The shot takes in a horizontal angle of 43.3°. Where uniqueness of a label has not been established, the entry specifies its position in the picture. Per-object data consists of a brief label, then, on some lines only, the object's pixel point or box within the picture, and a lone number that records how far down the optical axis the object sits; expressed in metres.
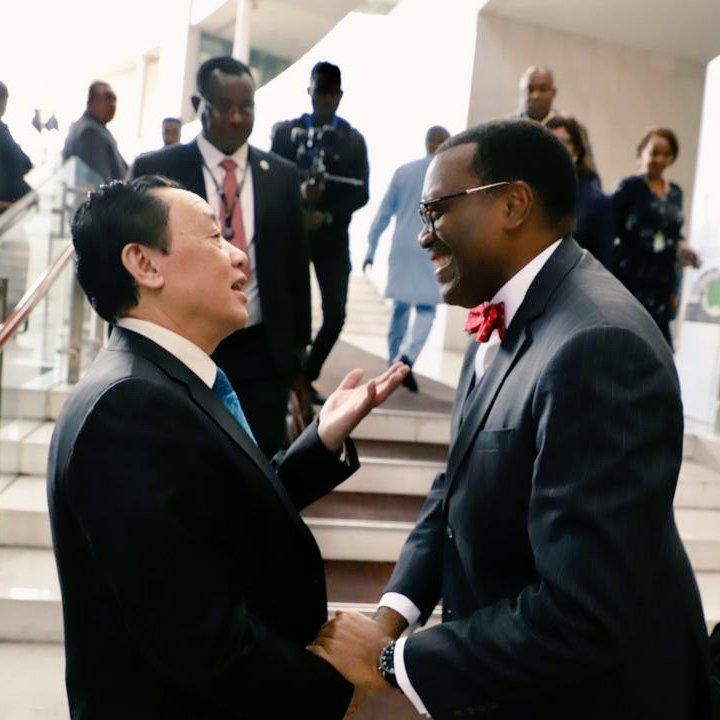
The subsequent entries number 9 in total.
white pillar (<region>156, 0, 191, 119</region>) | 15.69
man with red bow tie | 1.16
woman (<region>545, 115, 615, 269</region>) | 4.04
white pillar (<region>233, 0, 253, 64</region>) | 13.05
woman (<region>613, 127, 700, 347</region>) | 4.50
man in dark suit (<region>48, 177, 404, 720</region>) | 1.21
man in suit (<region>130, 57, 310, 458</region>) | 3.03
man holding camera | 4.59
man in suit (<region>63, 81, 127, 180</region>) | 5.81
